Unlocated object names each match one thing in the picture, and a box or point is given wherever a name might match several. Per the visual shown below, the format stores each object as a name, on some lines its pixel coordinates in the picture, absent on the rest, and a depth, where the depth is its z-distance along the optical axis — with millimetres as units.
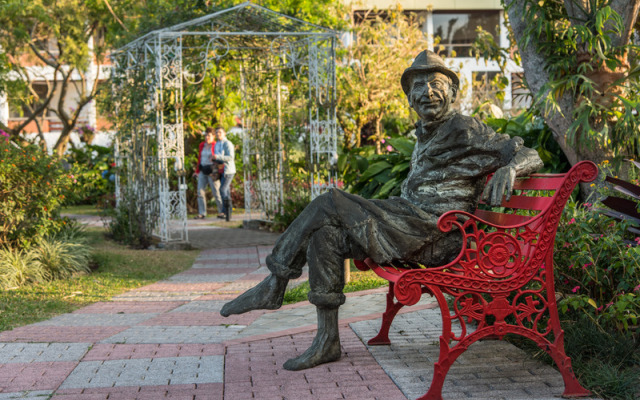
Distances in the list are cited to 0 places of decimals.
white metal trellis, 11086
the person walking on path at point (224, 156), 15003
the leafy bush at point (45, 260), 7730
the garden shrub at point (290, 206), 12180
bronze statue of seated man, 4051
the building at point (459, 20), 31875
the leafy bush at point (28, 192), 8336
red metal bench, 3668
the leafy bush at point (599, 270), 4227
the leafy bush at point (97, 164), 19438
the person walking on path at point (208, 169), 15172
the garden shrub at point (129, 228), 11461
